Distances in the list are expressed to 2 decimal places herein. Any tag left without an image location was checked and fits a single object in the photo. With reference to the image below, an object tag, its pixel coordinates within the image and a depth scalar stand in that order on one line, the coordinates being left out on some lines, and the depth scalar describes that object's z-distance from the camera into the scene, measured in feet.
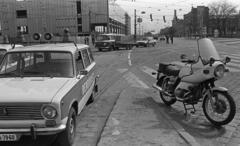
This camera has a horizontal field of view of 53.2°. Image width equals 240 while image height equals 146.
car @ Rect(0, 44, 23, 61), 28.05
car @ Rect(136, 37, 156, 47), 131.49
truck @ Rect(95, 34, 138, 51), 102.83
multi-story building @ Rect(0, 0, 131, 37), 221.46
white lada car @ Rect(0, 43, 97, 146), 11.20
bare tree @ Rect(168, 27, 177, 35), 399.44
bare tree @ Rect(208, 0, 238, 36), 260.62
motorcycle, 15.08
